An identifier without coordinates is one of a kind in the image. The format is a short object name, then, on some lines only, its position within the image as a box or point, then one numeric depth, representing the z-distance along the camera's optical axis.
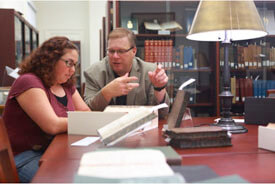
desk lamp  1.38
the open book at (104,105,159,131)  1.34
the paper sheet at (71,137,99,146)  1.12
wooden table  0.77
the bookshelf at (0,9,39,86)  3.77
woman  1.45
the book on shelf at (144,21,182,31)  3.65
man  2.07
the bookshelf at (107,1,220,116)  3.65
